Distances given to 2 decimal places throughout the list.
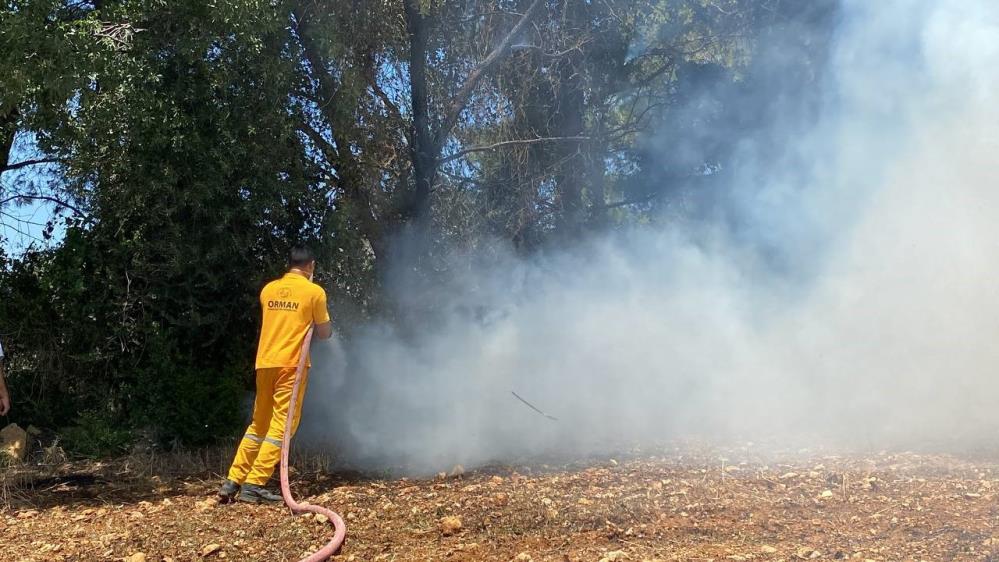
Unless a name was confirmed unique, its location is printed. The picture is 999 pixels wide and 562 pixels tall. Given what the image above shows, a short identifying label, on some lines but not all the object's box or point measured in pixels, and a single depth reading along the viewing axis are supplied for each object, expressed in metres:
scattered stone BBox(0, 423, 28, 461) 7.68
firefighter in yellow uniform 6.18
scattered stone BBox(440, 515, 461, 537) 5.07
